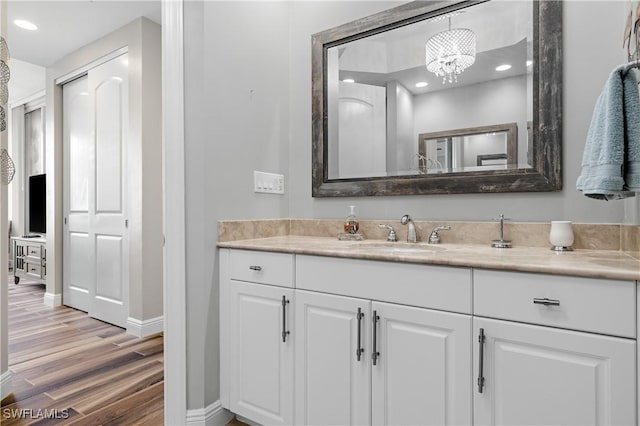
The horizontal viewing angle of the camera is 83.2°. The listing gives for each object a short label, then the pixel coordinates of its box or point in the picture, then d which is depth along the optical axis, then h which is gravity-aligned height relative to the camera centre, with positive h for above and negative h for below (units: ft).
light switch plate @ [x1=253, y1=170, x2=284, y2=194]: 6.23 +0.52
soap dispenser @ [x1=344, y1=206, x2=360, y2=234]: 6.09 -0.22
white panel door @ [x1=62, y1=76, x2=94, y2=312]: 10.96 +0.58
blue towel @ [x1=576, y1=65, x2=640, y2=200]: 3.21 +0.63
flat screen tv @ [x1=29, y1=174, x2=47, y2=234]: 14.39 +0.32
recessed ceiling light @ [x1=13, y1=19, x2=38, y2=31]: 9.43 +4.98
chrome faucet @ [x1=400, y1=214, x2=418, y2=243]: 5.65 -0.28
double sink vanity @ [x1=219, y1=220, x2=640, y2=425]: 3.02 -1.26
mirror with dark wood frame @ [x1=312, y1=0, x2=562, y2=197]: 4.87 +1.73
